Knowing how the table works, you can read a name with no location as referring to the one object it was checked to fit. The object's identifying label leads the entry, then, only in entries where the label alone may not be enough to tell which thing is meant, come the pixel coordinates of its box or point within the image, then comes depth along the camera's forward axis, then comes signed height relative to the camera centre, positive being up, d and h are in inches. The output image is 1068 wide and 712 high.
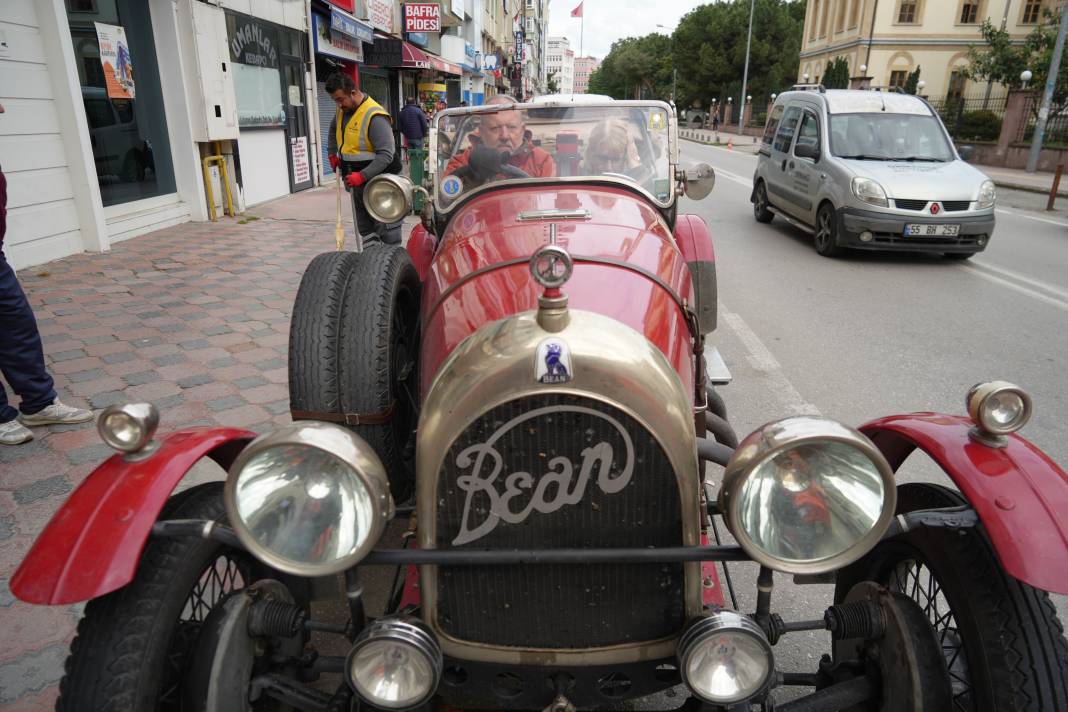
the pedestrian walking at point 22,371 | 141.9 -52.1
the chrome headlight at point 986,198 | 317.7 -35.1
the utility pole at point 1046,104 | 691.4 +10.8
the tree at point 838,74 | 1537.9 +79.5
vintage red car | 60.7 -36.9
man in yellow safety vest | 250.2 -12.3
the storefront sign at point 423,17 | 818.2 +97.3
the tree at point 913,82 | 1393.9 +58.0
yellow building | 1595.7 +161.2
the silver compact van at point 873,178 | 316.5 -28.7
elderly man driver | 121.5 -7.9
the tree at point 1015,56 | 974.4 +80.0
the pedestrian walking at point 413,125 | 537.3 -13.0
